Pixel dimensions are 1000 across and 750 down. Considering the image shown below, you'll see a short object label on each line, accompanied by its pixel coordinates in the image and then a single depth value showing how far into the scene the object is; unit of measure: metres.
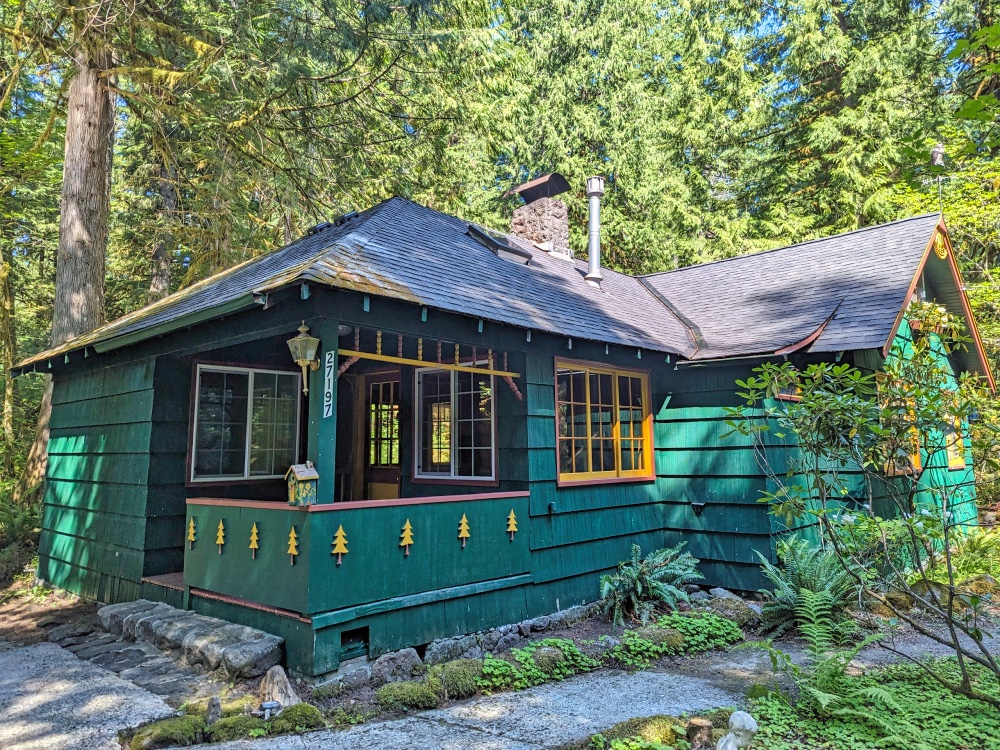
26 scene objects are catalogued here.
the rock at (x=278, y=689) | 4.16
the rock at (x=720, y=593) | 6.97
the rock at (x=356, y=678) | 4.52
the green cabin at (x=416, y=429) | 4.82
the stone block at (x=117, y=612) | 5.93
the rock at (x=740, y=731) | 3.28
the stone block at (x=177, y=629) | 5.12
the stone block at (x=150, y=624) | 5.45
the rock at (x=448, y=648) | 5.17
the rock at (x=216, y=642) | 4.70
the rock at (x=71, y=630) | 6.02
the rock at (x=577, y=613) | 6.43
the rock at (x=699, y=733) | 3.47
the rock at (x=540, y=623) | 6.10
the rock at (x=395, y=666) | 4.71
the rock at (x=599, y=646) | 5.51
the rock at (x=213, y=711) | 3.93
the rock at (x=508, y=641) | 5.73
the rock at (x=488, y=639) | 5.58
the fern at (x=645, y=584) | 6.65
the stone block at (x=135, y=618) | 5.67
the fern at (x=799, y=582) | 6.14
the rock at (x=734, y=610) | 6.43
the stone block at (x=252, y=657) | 4.52
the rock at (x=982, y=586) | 6.98
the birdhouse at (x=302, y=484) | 4.46
